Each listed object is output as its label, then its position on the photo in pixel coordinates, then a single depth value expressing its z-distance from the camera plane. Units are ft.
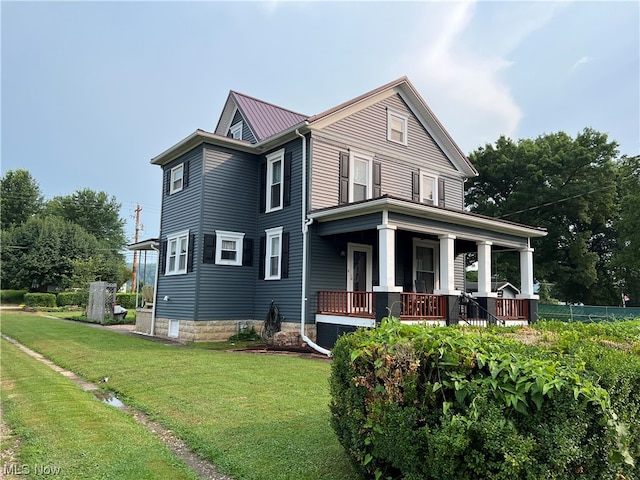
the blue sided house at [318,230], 40.52
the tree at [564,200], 94.43
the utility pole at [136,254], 123.95
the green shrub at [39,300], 107.24
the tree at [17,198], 162.40
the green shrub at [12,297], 120.57
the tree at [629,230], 83.10
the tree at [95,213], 174.40
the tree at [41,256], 123.13
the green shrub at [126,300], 108.99
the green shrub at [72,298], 95.82
